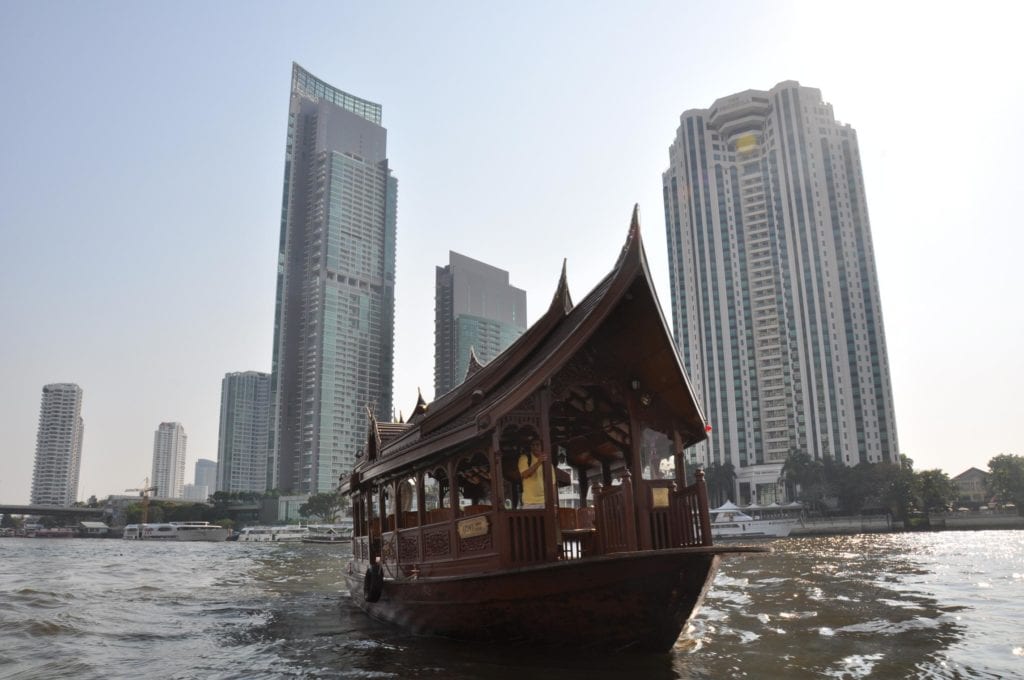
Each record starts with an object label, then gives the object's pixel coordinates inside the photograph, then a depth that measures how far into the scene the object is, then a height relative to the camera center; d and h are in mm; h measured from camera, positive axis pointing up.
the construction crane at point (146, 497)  105012 -313
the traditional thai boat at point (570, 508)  7820 -242
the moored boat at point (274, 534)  80812 -4693
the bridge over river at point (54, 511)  106500 -2188
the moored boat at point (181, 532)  89188 -4658
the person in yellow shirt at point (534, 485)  9227 +47
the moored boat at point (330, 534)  75688 -4693
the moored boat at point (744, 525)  58219 -3322
